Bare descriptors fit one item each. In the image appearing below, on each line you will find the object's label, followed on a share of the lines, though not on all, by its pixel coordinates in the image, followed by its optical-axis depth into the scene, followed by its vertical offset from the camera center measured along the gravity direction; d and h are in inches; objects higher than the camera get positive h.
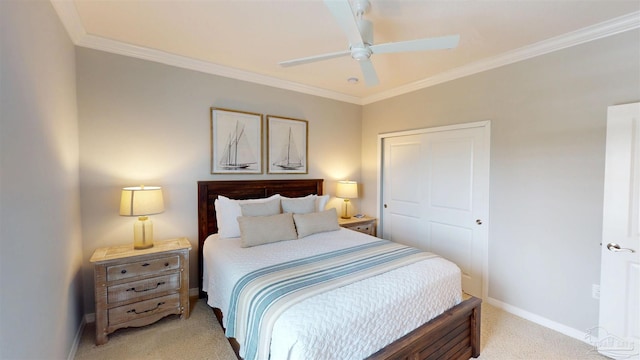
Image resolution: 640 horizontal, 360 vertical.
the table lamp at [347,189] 152.9 -8.9
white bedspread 51.8 -30.3
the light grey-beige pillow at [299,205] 120.9 -14.6
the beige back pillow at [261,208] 110.7 -15.0
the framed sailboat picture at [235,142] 120.4 +14.9
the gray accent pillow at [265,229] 98.4 -21.7
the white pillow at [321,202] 134.0 -14.4
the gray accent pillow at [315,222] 111.5 -21.2
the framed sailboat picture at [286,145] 136.9 +15.2
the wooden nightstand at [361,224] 146.2 -28.4
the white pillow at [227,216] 108.6 -17.8
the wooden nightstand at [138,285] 85.3 -38.7
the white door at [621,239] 76.7 -18.9
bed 56.9 -37.3
